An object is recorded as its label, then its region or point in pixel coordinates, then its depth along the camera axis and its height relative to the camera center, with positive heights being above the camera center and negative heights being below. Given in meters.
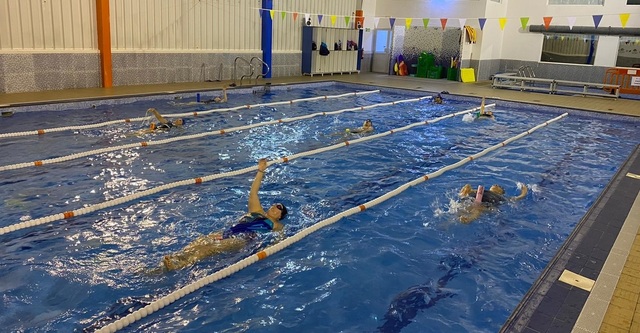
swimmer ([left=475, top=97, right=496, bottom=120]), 12.55 -1.28
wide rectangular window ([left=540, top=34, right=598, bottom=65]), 20.72 +0.73
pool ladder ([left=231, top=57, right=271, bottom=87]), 17.02 -0.46
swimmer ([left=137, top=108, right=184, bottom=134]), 9.18 -1.41
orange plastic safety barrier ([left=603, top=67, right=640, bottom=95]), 17.55 -0.39
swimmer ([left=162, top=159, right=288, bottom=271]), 4.39 -1.74
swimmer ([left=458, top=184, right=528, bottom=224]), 5.88 -1.66
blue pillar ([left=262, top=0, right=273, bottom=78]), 17.55 +0.74
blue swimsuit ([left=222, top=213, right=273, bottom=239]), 4.89 -1.68
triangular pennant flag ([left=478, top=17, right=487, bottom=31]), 20.22 +1.59
